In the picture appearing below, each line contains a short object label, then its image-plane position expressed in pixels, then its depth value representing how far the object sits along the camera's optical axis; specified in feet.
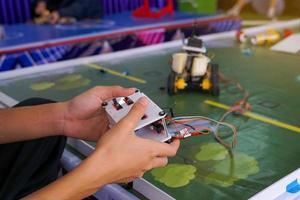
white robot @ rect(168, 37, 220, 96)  3.75
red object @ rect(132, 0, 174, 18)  9.27
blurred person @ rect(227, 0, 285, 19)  11.15
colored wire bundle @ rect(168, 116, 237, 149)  2.34
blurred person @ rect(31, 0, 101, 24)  8.57
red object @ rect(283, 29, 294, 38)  6.39
